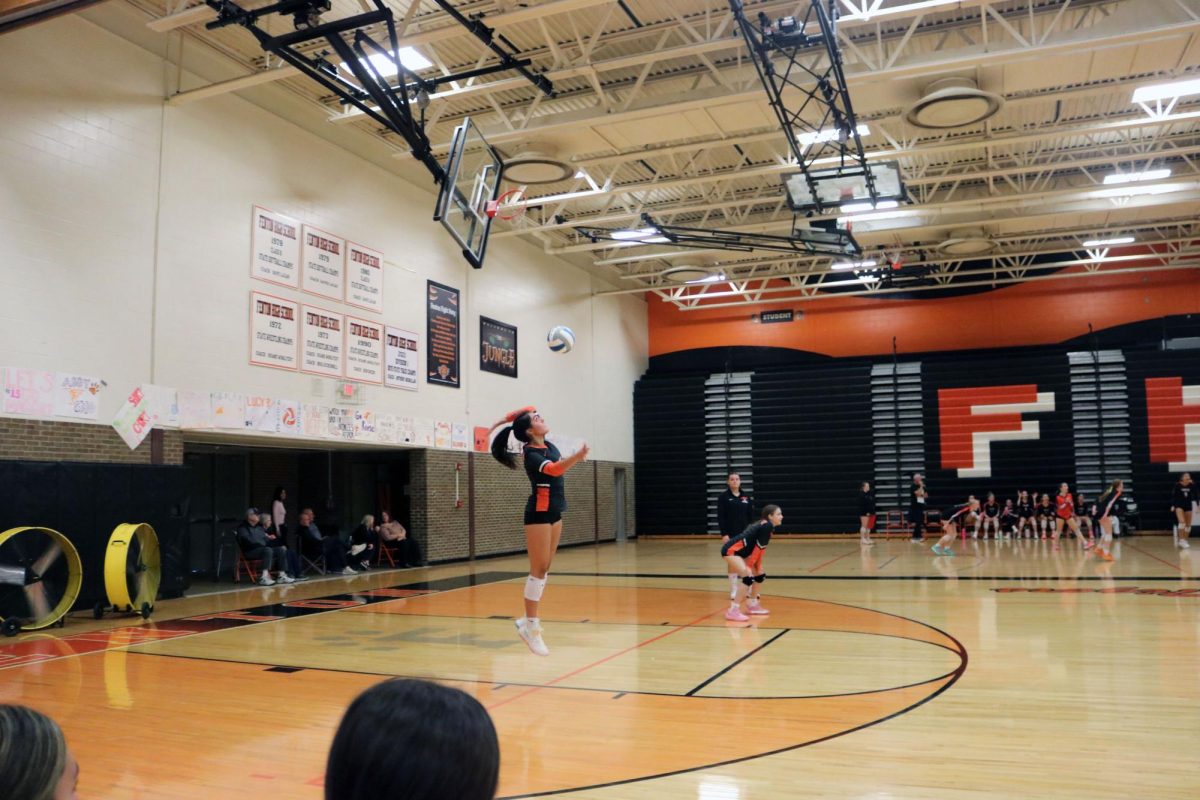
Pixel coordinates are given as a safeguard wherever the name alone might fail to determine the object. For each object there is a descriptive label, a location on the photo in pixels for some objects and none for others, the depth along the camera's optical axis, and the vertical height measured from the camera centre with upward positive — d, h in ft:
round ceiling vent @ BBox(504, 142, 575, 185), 44.47 +14.47
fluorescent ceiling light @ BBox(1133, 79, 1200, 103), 40.09 +15.80
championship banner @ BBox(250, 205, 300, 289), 42.11 +10.01
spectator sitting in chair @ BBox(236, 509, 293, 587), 44.09 -3.74
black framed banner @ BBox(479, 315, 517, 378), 59.00 +7.49
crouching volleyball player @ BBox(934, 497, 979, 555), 57.16 -4.84
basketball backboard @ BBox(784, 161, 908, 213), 46.57 +13.84
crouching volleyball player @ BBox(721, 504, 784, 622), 30.12 -3.10
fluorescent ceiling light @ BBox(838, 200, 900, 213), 48.75 +13.60
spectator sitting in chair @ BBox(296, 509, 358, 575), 48.44 -4.20
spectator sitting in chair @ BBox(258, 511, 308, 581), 45.64 -3.85
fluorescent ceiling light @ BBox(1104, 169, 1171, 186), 50.52 +15.23
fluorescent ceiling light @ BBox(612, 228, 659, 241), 59.81 +14.65
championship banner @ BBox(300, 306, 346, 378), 44.78 +6.00
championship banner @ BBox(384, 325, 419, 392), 50.39 +5.79
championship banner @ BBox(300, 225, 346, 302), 45.06 +9.98
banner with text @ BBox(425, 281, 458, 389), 54.03 +7.51
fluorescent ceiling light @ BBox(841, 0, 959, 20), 32.58 +15.98
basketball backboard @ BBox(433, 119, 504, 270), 34.38 +10.91
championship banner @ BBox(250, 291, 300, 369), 41.78 +6.18
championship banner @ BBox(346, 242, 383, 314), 47.67 +9.73
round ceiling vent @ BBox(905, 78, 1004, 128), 38.83 +15.09
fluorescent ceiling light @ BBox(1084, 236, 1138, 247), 65.06 +14.93
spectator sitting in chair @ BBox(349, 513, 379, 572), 49.49 -4.34
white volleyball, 35.12 +4.65
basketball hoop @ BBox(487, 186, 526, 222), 36.78 +12.14
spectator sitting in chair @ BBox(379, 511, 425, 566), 52.70 -4.45
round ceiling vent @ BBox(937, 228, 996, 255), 63.57 +14.72
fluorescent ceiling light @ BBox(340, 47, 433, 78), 38.73 +17.11
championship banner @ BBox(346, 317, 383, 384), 47.42 +5.88
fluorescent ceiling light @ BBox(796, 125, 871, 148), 43.27 +16.11
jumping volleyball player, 22.85 -1.03
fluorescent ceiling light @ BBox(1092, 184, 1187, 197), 52.08 +14.95
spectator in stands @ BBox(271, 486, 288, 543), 47.67 -2.32
